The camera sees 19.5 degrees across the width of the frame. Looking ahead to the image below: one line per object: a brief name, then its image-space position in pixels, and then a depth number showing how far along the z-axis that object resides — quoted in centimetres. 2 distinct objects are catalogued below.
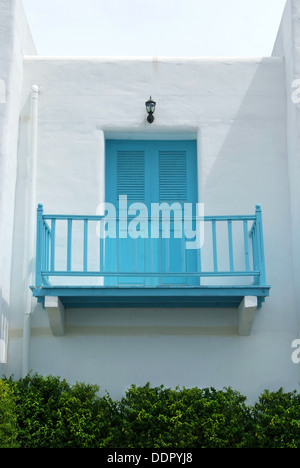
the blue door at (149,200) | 1123
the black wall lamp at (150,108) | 1180
